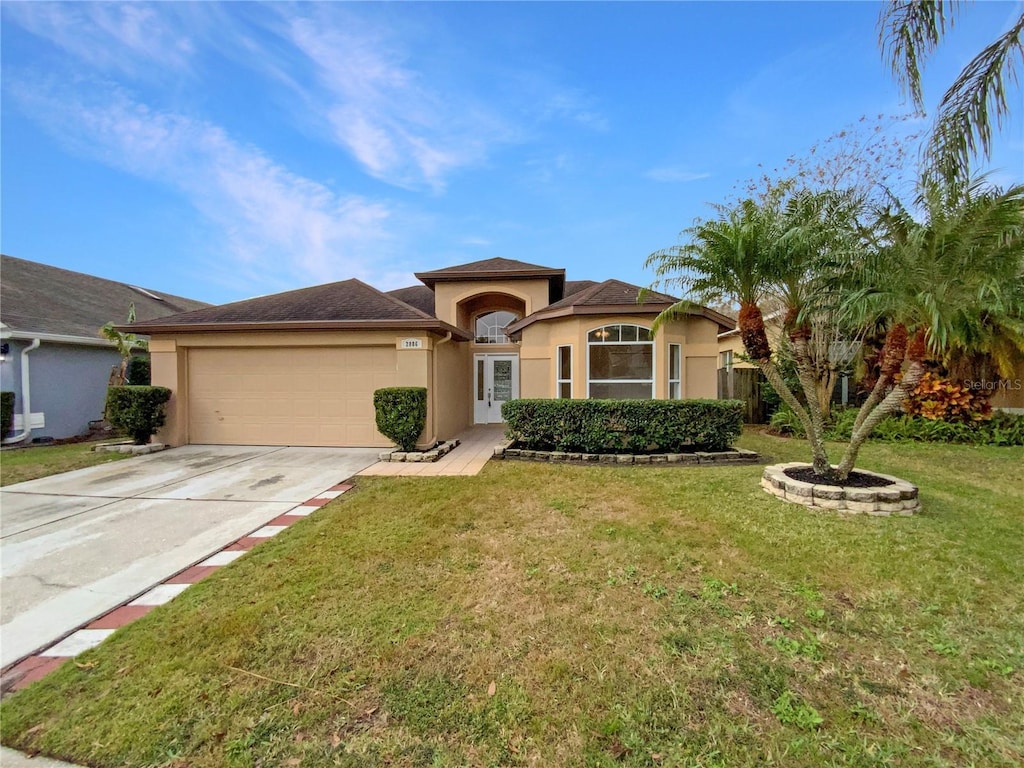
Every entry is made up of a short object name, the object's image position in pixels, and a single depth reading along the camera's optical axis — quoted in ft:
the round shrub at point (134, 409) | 29.86
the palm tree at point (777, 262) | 18.51
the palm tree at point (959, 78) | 15.94
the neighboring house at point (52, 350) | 34.55
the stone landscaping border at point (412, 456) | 27.40
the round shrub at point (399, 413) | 27.68
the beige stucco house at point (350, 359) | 31.14
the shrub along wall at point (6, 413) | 32.71
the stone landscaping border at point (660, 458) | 25.64
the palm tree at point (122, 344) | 36.96
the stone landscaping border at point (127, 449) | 30.07
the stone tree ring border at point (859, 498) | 16.61
